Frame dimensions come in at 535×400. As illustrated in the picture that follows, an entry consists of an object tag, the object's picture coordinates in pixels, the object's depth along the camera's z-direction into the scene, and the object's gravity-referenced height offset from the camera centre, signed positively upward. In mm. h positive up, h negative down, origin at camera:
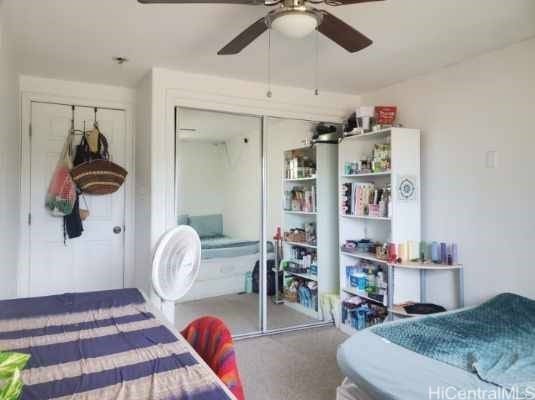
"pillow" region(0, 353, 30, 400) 690 -311
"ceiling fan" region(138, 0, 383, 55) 1581 +811
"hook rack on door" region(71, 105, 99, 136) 3537 +731
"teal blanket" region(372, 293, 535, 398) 1621 -679
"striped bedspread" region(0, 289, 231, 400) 1038 -488
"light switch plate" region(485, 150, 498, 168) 2764 +345
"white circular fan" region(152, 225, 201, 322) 2113 -316
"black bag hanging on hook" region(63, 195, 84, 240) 3439 -152
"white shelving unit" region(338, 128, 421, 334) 3176 -3
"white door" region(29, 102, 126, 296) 3416 -183
